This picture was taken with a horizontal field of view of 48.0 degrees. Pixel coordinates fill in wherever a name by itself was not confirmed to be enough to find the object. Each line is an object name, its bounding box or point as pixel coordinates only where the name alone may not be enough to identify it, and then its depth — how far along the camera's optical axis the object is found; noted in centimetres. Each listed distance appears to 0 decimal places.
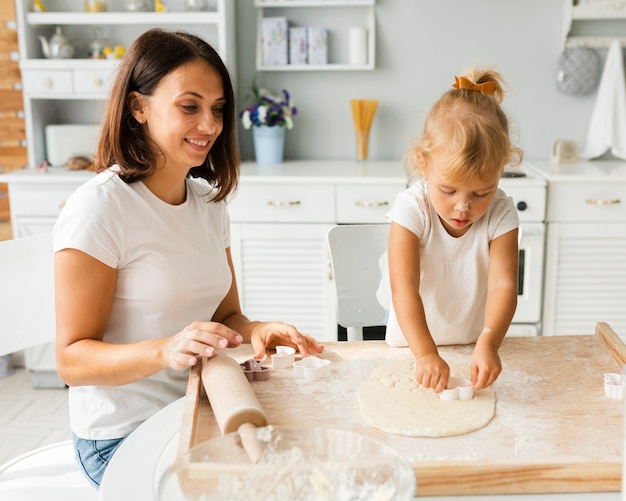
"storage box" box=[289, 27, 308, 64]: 322
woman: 121
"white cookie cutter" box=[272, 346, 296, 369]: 119
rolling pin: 84
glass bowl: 74
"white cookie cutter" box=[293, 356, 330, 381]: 115
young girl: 129
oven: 273
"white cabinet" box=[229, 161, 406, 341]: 282
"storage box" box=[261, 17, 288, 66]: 321
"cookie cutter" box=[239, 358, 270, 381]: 114
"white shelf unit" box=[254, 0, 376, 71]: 320
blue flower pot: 318
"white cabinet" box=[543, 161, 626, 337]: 275
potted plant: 318
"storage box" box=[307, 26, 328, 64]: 321
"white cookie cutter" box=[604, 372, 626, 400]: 105
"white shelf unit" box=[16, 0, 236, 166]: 299
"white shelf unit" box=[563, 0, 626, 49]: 308
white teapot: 307
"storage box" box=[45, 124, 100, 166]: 316
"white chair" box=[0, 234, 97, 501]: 139
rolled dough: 96
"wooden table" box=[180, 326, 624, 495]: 85
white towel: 313
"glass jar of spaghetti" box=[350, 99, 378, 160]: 323
